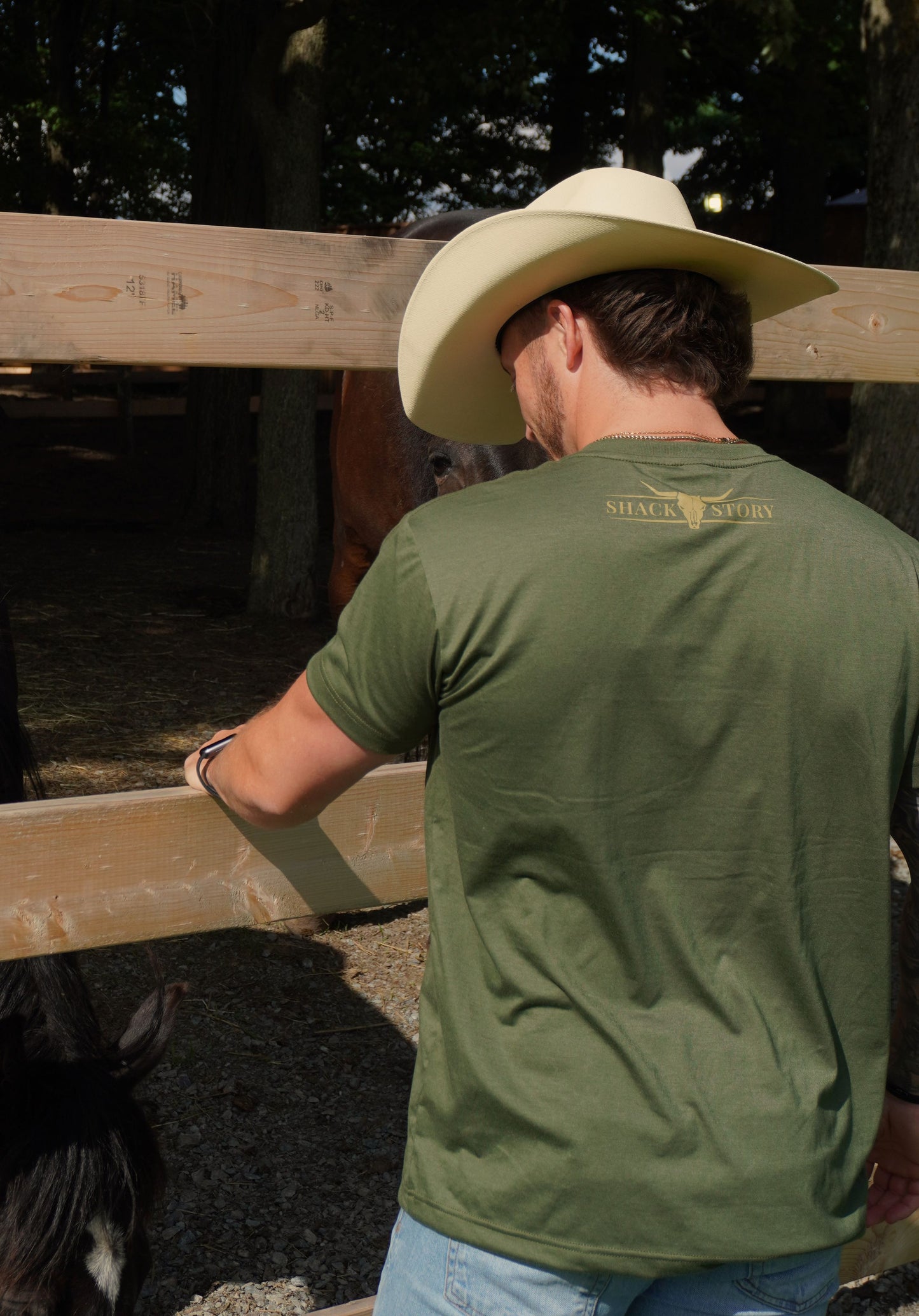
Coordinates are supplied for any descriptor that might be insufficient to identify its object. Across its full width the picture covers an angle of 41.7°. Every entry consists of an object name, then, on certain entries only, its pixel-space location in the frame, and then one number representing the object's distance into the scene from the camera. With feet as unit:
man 3.94
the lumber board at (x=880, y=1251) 7.28
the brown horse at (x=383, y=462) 13.57
